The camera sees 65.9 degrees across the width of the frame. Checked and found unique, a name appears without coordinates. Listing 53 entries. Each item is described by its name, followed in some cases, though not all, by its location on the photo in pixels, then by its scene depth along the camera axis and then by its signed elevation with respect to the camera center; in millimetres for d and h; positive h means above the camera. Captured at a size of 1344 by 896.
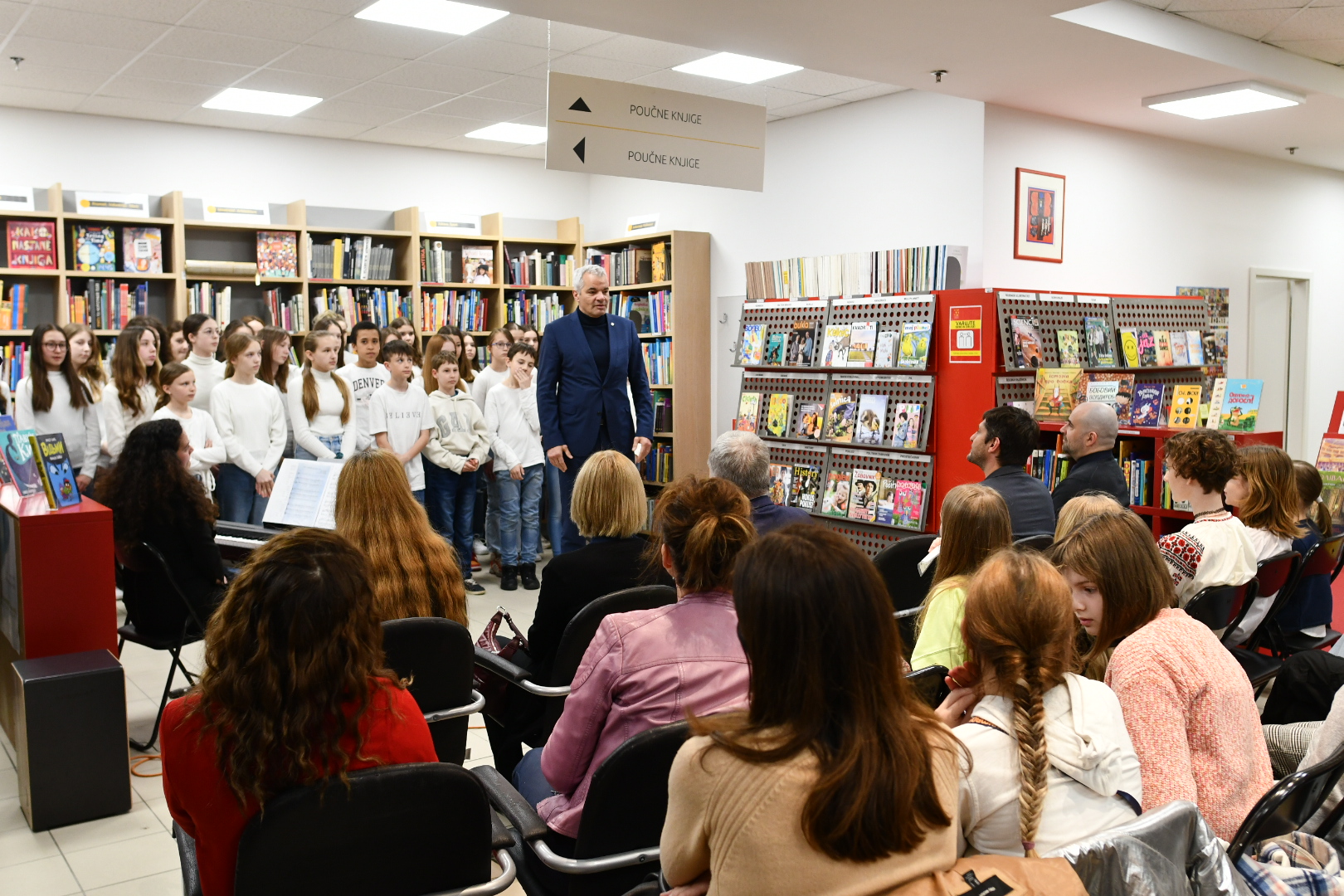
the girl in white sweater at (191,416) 5105 -267
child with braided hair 1472 -533
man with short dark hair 3877 -390
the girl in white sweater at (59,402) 5461 -212
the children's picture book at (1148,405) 5512 -209
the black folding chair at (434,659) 2363 -689
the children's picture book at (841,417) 6109 -307
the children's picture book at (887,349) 5879 +91
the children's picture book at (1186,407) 5285 -210
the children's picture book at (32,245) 7102 +814
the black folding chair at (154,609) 3678 -878
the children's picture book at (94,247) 7332 +817
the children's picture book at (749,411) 6695 -302
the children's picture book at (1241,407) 5148 -201
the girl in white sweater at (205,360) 5797 +18
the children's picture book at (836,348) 6121 +99
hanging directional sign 4562 +1071
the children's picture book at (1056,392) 5461 -136
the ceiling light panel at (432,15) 5223 +1792
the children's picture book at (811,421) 6289 -337
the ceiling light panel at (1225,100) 5738 +1528
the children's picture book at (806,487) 6297 -742
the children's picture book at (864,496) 5977 -757
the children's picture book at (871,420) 5969 -313
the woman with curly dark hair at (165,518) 3586 -537
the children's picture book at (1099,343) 5926 +128
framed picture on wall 6273 +903
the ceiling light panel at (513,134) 8086 +1836
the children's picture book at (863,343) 6004 +131
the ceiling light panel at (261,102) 7066 +1821
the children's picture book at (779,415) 6504 -317
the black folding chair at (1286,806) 1646 -725
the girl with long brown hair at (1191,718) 1798 -628
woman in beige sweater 1180 -458
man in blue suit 5508 -116
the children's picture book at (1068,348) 5770 +102
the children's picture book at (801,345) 6348 +123
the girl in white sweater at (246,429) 5402 -345
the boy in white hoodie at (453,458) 6152 -553
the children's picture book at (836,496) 6117 -775
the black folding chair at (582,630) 2430 -628
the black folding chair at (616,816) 1741 -802
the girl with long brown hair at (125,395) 5582 -172
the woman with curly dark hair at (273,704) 1525 -512
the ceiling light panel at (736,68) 6176 +1806
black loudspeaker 3094 -1146
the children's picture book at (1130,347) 6109 +113
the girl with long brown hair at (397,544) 2695 -478
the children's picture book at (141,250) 7469 +818
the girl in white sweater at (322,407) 5746 -242
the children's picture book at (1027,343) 5582 +119
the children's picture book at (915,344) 5715 +116
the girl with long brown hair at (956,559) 2400 -488
